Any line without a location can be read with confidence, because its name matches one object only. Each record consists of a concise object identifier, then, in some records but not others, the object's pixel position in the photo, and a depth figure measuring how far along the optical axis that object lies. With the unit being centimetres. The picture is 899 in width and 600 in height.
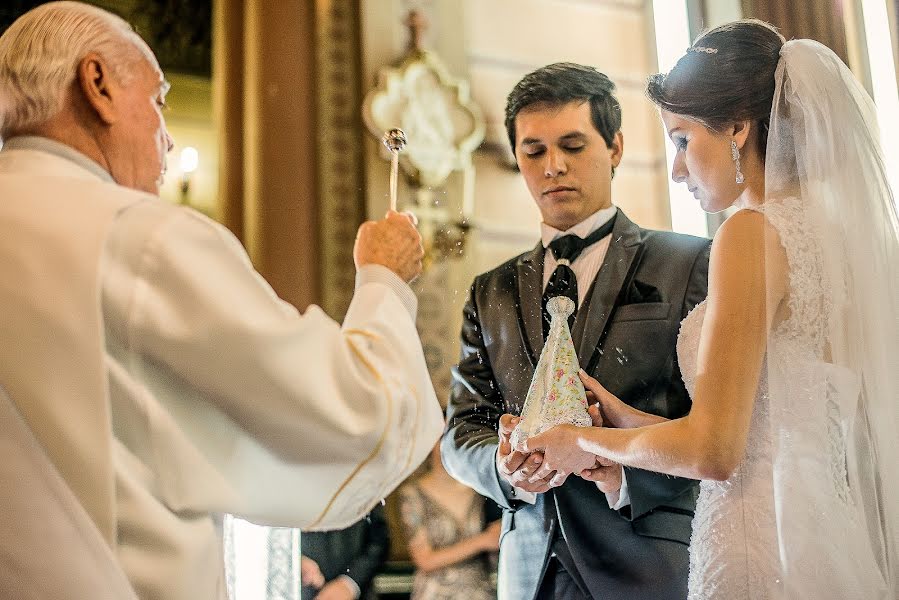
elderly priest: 174
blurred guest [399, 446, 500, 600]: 410
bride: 210
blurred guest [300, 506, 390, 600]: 422
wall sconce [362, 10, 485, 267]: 483
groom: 255
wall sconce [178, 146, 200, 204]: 554
